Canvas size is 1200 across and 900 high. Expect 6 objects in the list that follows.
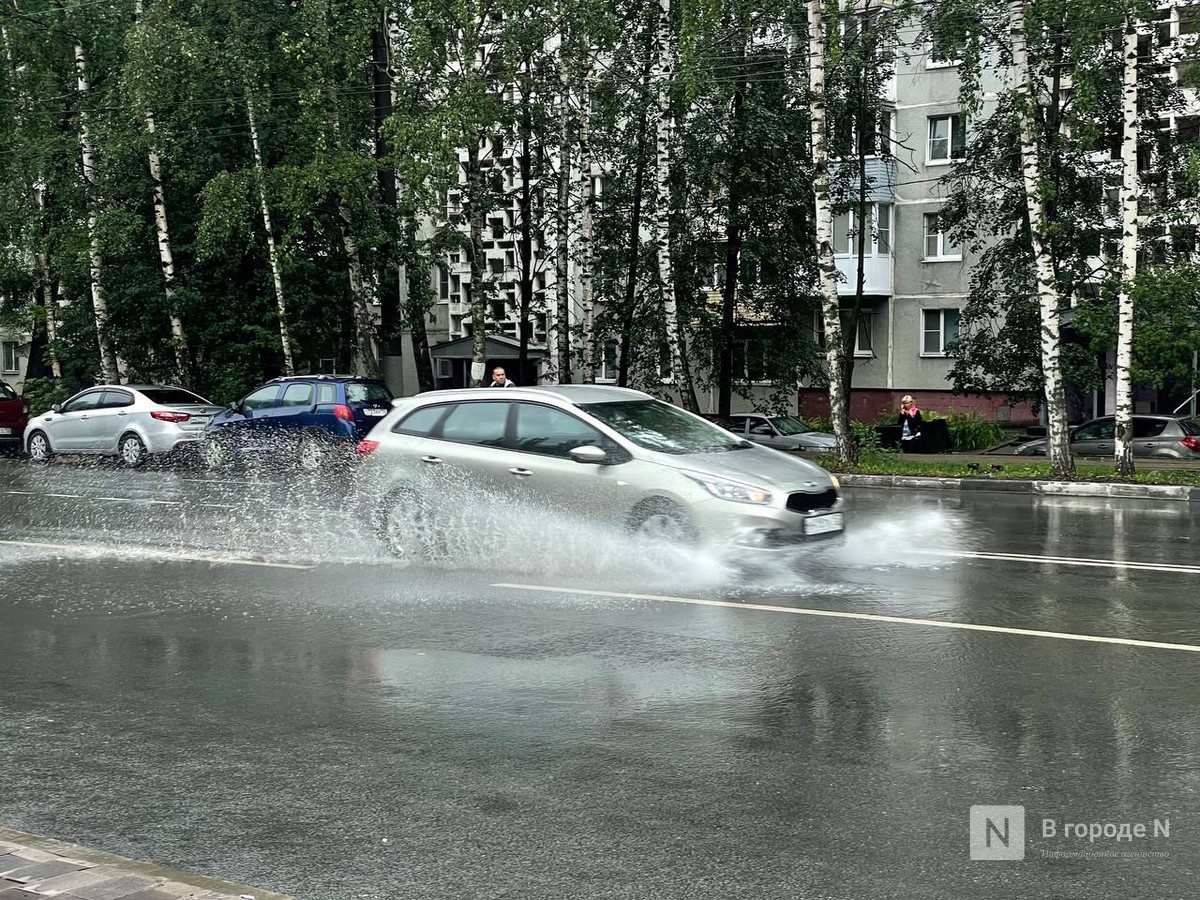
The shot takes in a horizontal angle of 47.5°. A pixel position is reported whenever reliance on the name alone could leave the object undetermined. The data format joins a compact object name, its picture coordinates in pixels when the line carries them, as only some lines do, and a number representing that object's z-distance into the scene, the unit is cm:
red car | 3011
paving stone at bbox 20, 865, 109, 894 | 408
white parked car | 2523
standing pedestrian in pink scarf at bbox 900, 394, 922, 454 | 2702
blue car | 2292
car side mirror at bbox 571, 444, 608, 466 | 1120
